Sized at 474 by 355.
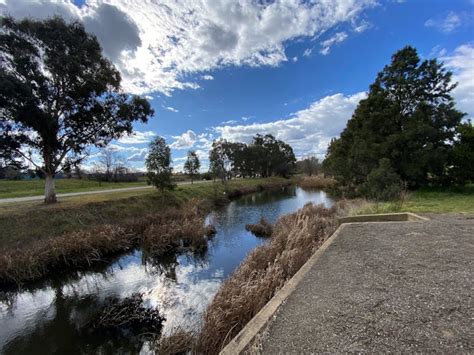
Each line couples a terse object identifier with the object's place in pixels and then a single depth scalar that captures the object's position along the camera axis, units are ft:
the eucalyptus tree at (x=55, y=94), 35.27
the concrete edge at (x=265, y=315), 8.61
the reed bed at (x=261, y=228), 39.37
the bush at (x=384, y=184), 39.54
